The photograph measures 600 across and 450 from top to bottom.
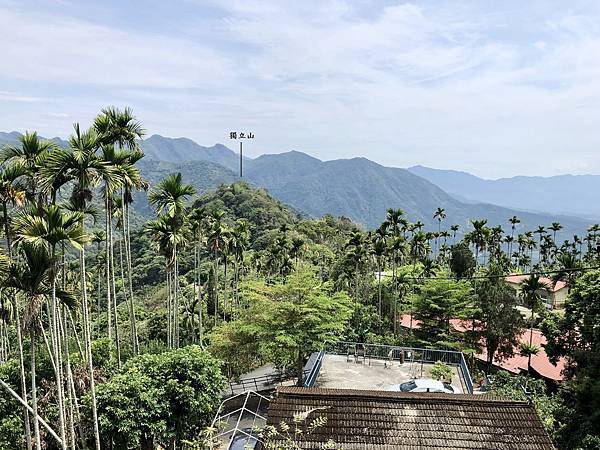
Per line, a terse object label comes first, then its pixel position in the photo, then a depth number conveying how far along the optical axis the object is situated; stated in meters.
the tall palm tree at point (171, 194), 21.64
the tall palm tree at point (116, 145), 17.17
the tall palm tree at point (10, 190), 14.63
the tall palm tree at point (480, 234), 48.53
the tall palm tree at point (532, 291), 34.22
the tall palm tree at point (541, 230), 72.34
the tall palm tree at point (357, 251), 42.69
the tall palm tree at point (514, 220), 76.50
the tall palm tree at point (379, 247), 39.44
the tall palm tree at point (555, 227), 72.56
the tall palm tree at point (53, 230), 11.88
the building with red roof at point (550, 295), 57.39
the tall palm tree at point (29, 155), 15.18
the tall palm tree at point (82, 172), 14.47
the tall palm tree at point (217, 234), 32.28
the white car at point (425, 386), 16.03
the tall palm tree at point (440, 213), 82.19
